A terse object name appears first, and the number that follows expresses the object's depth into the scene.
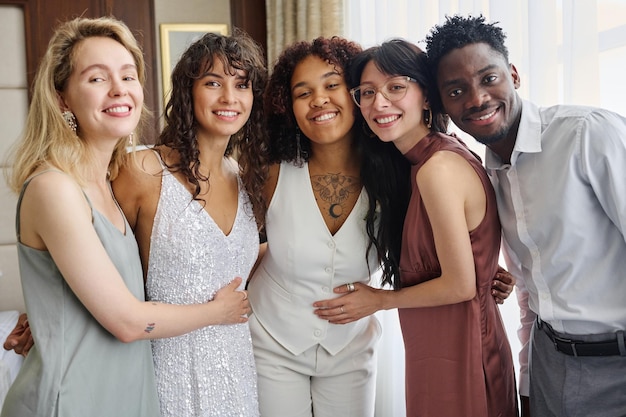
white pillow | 2.68
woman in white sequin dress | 1.58
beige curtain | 3.26
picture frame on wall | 3.97
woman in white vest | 1.84
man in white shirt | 1.32
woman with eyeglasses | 1.54
